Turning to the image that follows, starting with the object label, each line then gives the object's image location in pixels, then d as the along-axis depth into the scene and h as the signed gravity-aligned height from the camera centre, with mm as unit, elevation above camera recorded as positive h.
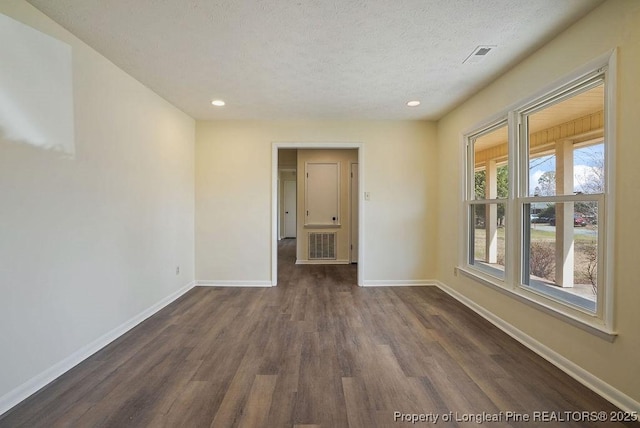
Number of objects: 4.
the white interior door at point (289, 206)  10152 +167
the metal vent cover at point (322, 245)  5956 -746
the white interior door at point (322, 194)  5875 +352
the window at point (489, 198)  2809 +131
